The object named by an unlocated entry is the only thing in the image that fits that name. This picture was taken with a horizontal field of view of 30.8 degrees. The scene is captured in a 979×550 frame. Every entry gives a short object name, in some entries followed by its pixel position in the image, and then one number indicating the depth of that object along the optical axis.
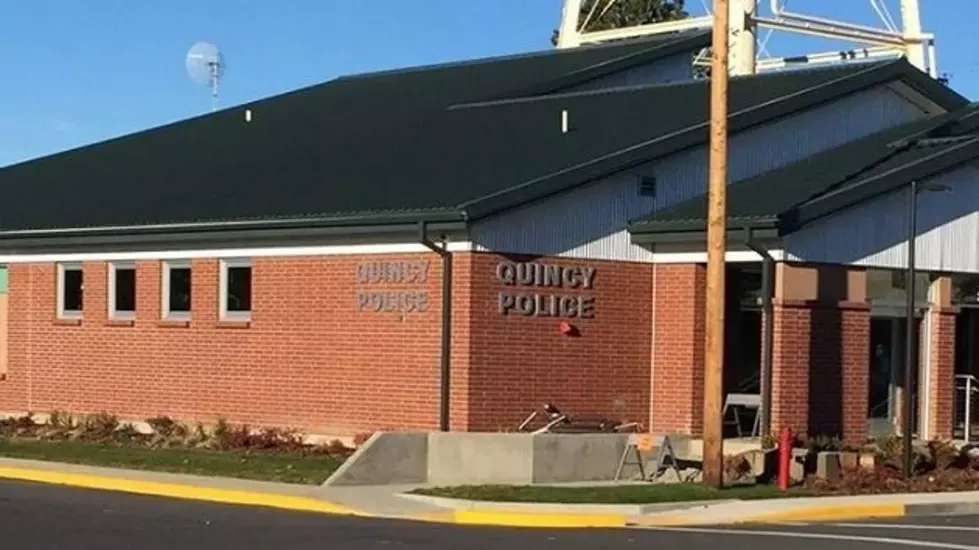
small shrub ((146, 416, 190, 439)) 27.69
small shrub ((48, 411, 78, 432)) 29.50
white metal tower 35.16
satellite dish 43.81
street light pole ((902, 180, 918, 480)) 23.48
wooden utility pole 20.91
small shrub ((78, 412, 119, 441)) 28.44
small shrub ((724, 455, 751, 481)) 23.38
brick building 24.86
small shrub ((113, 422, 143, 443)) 28.02
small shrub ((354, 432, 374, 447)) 25.27
